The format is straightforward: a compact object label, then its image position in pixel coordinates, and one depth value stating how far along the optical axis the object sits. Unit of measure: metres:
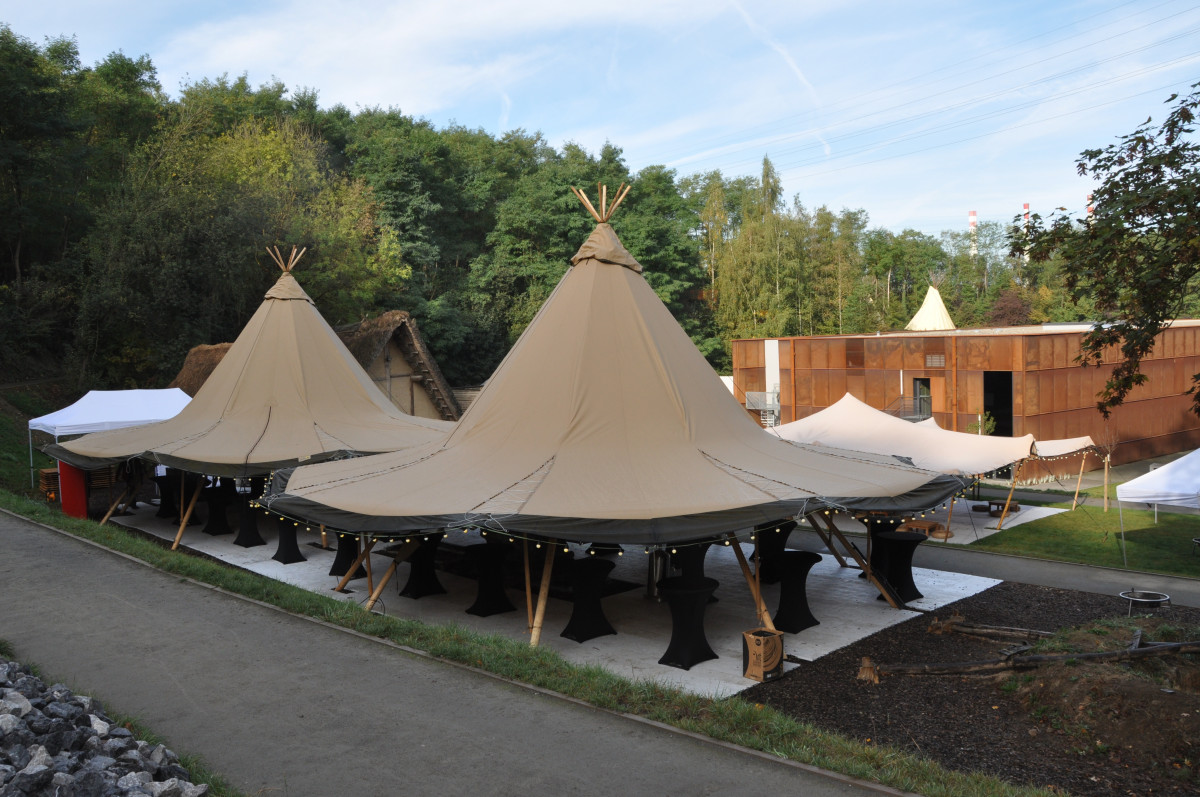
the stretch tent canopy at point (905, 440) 15.54
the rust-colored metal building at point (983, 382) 23.03
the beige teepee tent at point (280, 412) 13.44
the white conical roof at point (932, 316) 40.97
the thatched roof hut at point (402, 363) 24.59
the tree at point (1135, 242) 6.45
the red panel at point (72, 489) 15.54
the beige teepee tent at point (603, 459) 7.88
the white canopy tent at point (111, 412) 16.67
